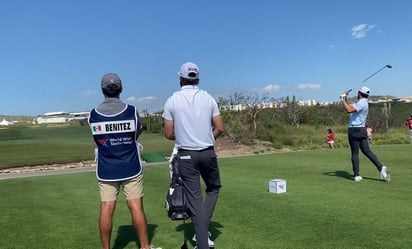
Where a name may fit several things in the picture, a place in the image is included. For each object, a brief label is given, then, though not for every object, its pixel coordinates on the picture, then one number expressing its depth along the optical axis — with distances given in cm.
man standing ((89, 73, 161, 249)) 511
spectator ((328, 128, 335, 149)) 2462
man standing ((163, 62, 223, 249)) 503
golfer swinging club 970
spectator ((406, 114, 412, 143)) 2634
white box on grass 909
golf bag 511
